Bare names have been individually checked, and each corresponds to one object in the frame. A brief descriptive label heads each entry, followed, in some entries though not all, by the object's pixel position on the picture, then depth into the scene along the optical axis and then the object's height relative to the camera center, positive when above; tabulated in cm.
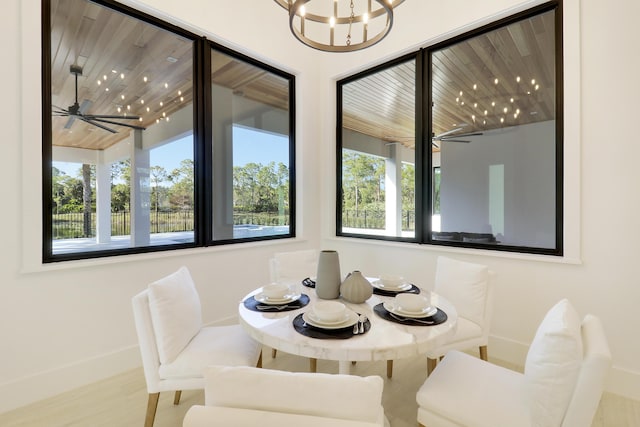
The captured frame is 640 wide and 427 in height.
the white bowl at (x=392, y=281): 190 -44
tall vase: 170 -36
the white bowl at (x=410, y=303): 146 -45
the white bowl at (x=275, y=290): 166 -44
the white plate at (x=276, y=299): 163 -48
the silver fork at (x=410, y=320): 138 -51
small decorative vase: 160 -42
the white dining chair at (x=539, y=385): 97 -68
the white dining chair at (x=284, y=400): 66 -44
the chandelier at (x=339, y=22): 159 +204
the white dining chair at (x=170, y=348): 153 -74
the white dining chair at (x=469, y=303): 191 -63
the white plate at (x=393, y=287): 185 -47
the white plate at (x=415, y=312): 143 -49
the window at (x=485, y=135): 238 +70
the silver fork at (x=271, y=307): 157 -50
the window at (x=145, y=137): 214 +66
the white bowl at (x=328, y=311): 133 -45
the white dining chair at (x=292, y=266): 248 -46
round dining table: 116 -52
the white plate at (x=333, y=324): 132 -49
